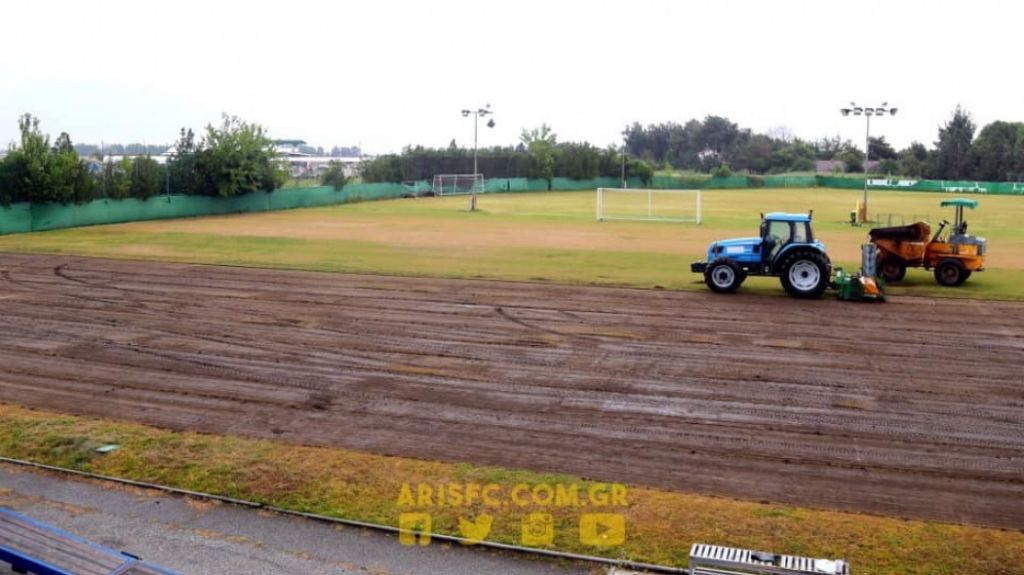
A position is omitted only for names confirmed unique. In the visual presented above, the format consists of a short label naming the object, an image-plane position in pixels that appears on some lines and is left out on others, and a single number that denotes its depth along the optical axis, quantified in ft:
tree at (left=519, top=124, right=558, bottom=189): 304.50
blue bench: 27.27
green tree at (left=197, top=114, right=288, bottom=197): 182.60
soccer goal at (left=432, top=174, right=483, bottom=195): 268.00
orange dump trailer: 88.74
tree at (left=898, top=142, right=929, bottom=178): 403.75
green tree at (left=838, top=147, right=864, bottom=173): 448.24
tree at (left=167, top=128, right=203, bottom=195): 179.32
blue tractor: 82.17
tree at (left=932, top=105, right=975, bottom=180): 392.47
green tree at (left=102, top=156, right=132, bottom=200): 160.18
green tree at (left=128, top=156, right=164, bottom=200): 166.40
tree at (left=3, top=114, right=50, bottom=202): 141.59
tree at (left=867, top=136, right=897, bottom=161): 467.93
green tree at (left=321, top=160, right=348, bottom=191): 228.84
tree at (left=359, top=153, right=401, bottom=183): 265.34
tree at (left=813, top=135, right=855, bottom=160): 519.19
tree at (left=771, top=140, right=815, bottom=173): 467.52
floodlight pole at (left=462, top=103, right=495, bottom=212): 214.69
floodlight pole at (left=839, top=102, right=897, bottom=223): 176.55
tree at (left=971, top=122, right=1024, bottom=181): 375.86
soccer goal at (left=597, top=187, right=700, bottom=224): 181.16
